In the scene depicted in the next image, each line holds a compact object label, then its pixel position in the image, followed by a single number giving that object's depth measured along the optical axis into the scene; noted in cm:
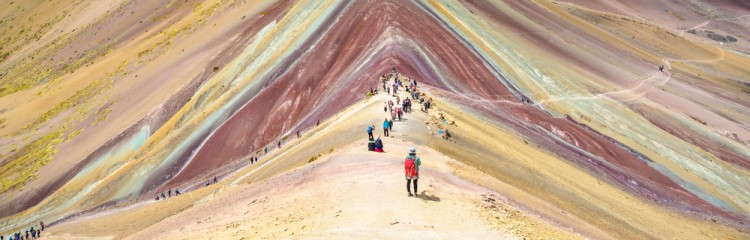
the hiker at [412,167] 1967
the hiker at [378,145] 2645
